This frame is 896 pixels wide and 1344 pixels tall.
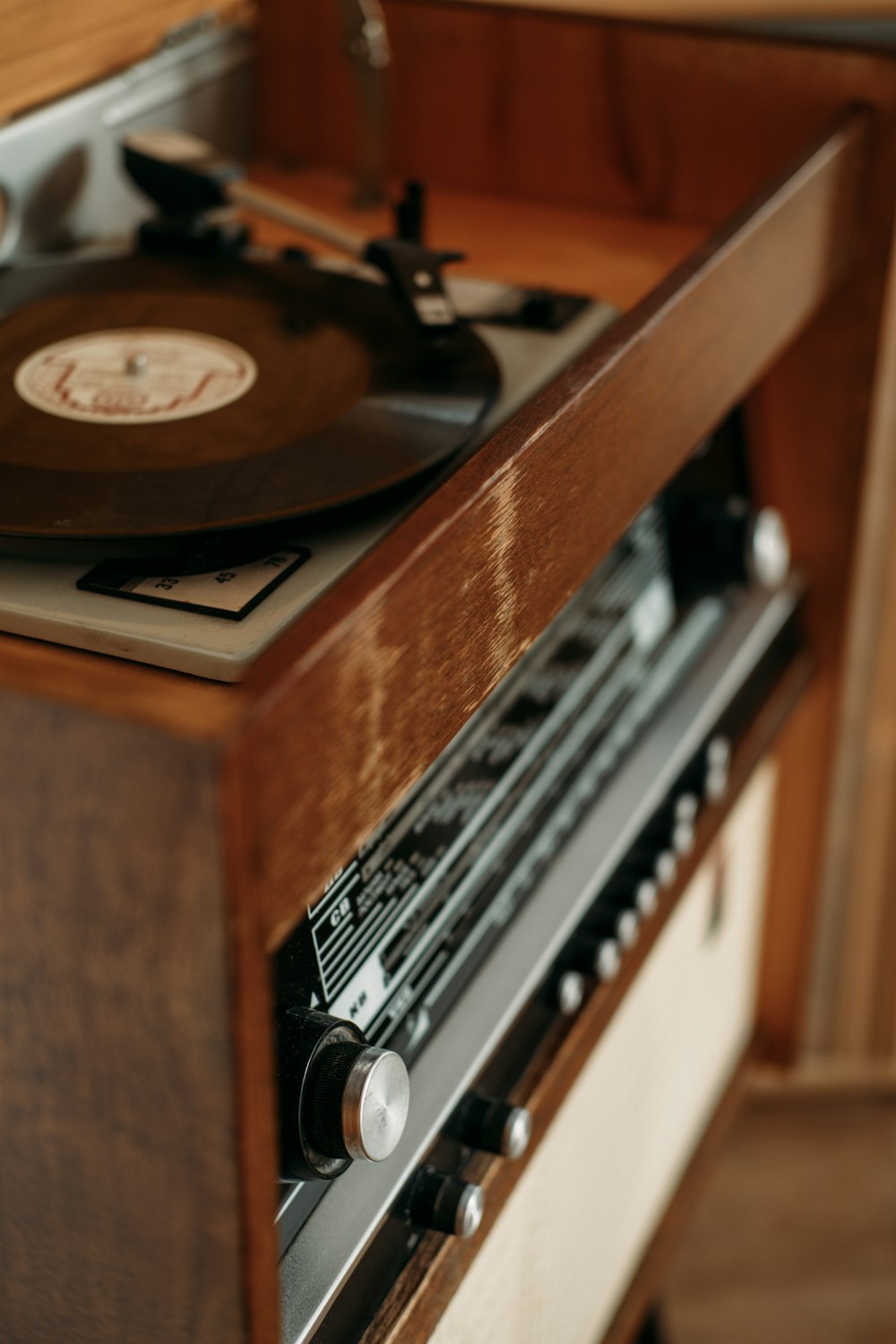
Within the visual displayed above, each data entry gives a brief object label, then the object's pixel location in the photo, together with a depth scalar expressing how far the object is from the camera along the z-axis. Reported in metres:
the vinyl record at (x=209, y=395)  0.65
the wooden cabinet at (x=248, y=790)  0.46
